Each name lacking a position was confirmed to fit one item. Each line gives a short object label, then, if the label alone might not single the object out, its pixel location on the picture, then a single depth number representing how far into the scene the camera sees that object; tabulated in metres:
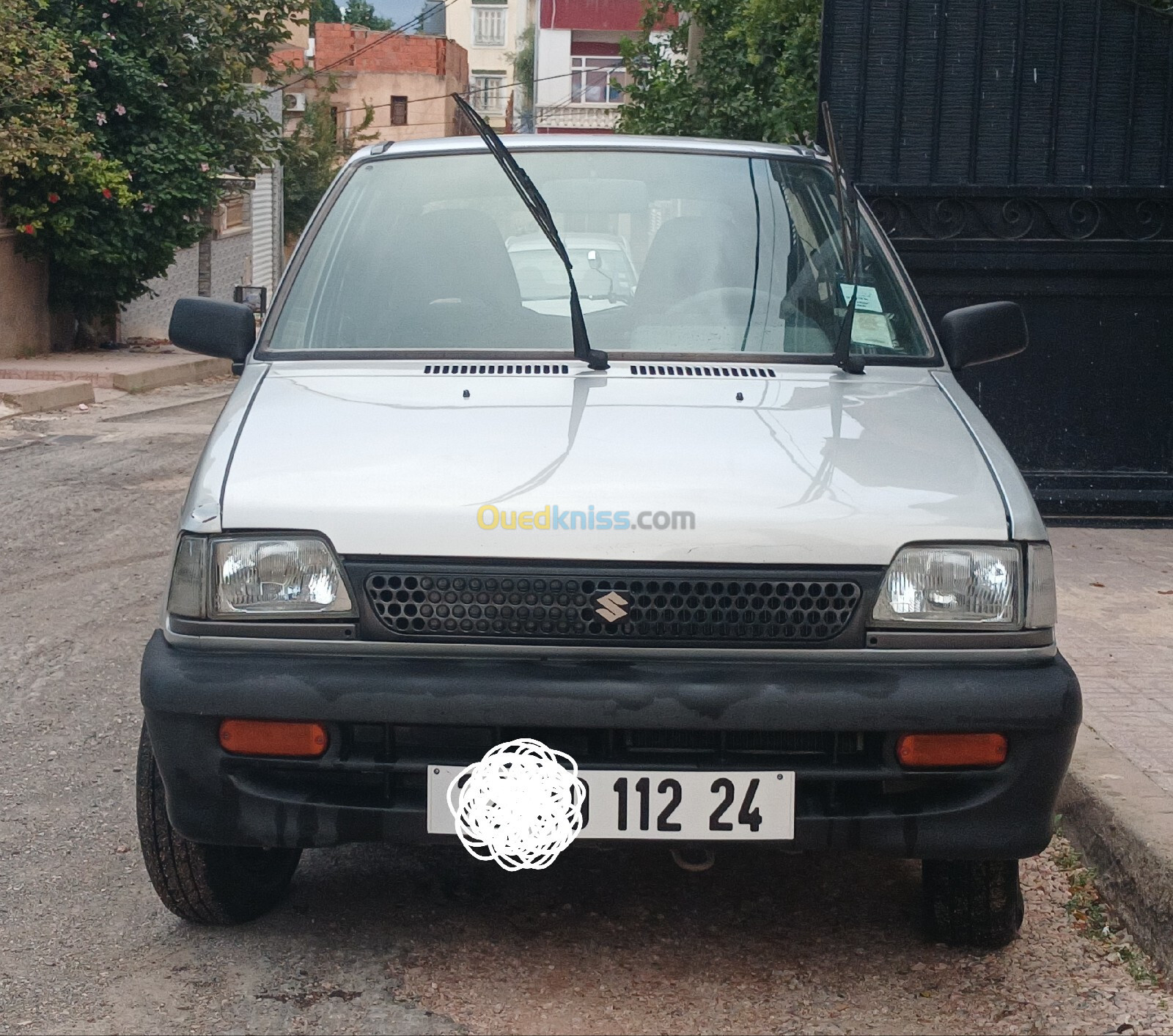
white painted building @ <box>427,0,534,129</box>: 78.62
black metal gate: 7.95
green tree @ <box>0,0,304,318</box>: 17.98
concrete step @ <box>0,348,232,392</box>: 16.92
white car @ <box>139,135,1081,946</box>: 2.92
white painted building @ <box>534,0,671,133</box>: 56.34
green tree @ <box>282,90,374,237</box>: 35.88
